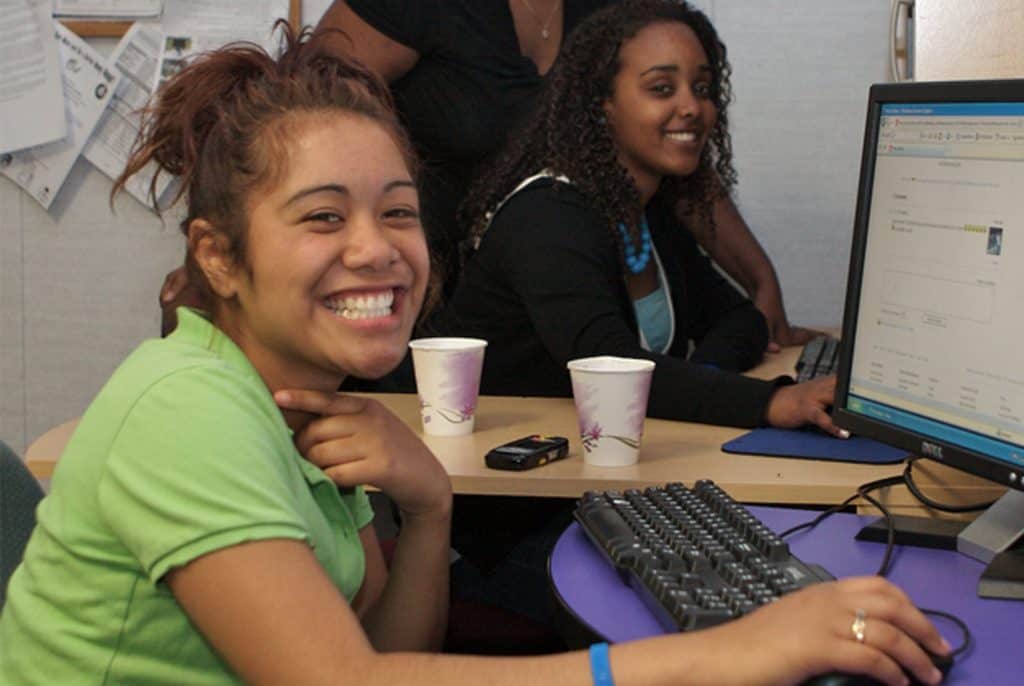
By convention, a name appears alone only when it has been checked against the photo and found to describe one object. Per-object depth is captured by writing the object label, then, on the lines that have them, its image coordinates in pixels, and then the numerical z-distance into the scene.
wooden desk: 1.47
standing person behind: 2.45
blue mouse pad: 1.60
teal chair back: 1.31
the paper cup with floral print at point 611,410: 1.56
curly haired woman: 1.95
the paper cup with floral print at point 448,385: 1.70
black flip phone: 1.54
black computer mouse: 0.84
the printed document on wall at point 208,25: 3.01
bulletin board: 3.04
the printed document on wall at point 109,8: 3.02
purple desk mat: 0.95
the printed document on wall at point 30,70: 3.07
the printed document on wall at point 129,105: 3.04
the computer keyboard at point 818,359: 2.09
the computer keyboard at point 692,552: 0.98
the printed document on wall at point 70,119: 3.07
